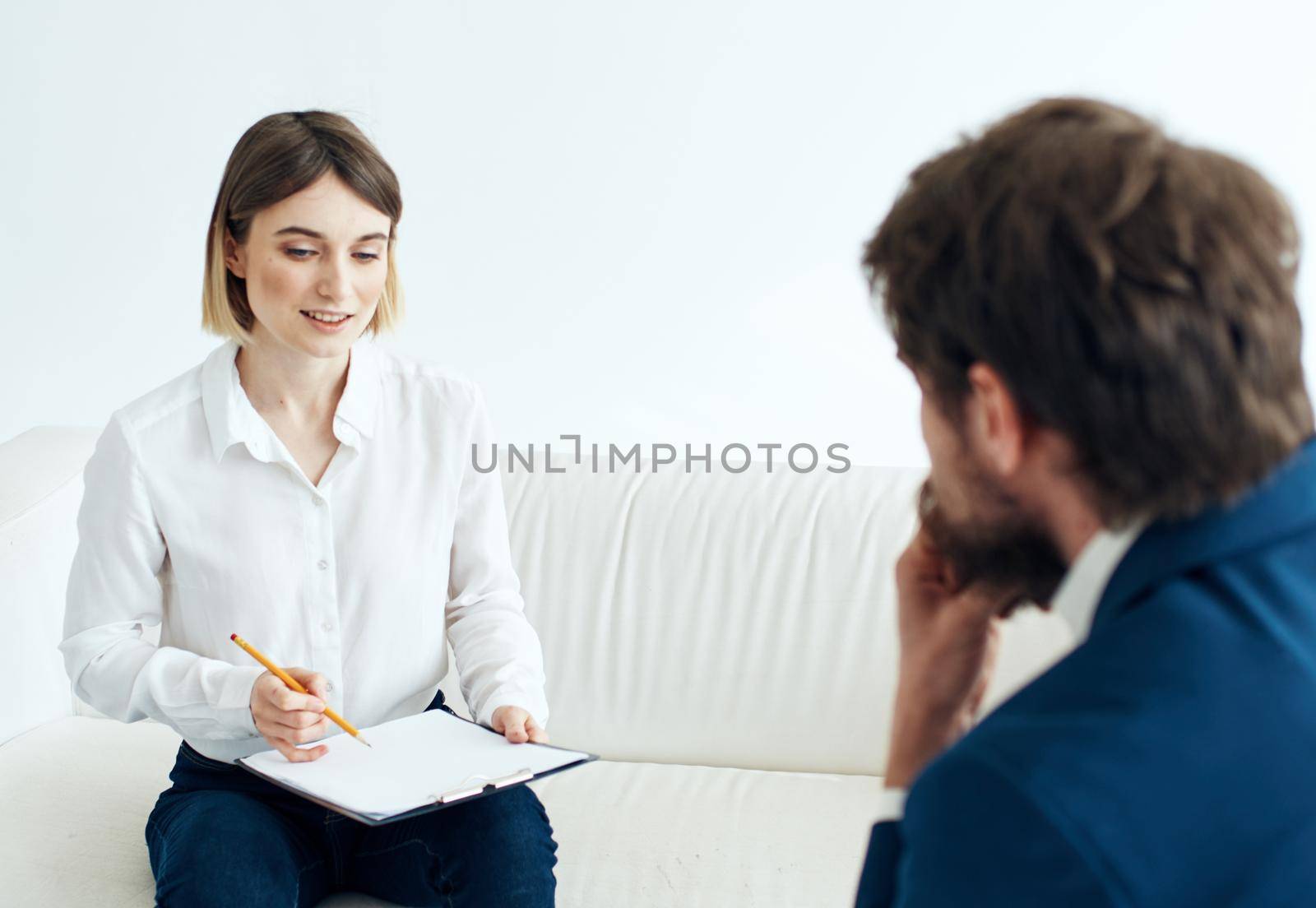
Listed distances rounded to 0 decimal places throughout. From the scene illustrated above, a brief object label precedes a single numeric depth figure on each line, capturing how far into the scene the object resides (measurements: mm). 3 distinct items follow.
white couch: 1795
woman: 1416
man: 648
